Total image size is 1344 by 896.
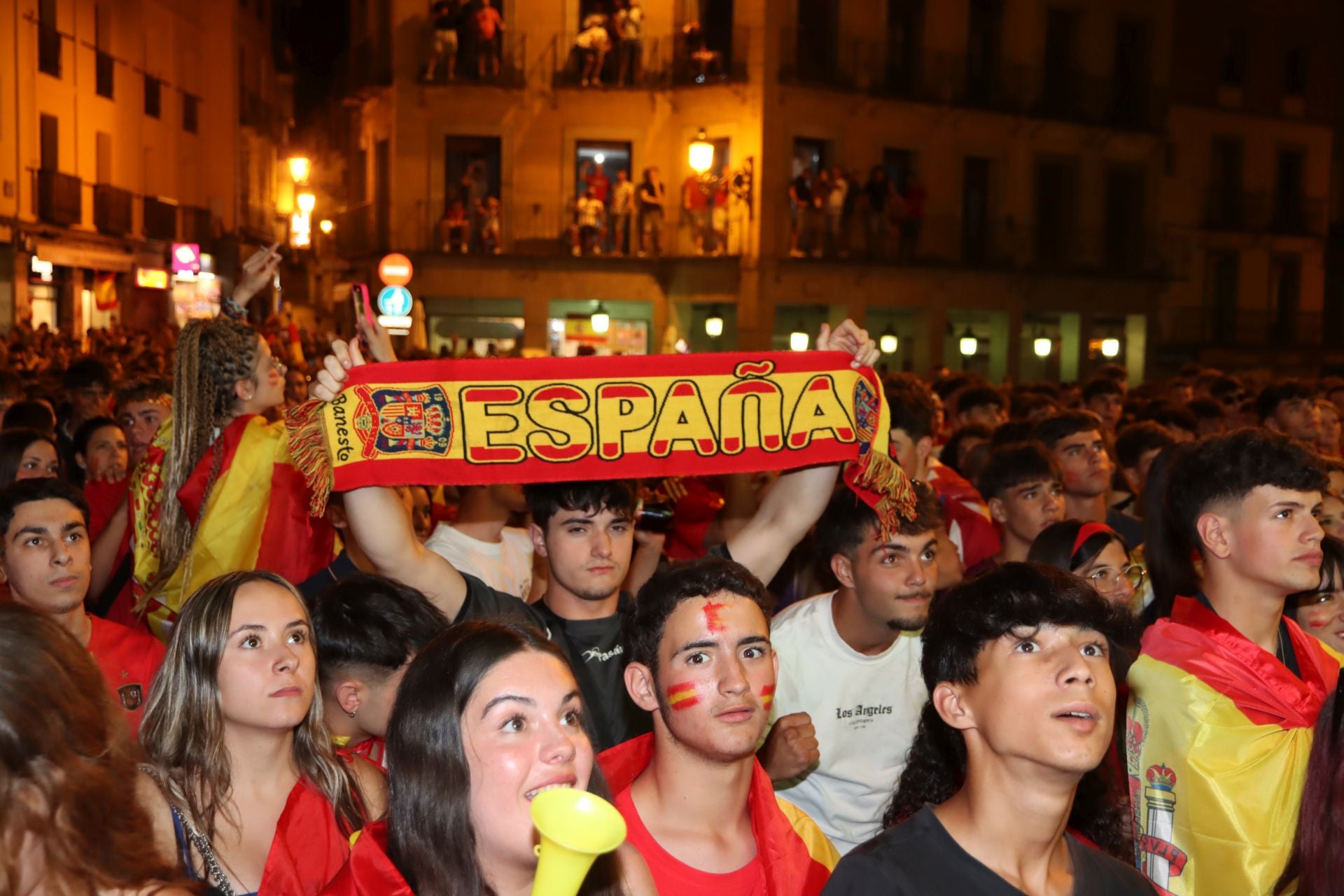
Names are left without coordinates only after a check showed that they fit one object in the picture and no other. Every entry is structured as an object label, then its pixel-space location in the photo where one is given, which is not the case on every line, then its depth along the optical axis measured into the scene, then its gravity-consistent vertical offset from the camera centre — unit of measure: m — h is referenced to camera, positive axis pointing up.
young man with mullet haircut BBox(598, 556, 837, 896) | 3.37 -0.96
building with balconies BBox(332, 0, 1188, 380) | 24.33 +3.44
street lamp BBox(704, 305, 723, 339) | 24.22 +0.48
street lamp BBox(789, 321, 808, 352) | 21.70 +0.25
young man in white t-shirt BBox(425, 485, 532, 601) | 5.78 -0.79
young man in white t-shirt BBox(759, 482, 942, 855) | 4.50 -1.01
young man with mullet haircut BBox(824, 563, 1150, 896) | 2.74 -0.76
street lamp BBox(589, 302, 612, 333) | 23.77 +0.51
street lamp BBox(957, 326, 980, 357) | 25.78 +0.28
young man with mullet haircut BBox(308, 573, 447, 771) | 4.08 -0.86
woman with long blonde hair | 3.46 -1.00
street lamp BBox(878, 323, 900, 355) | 26.12 +0.28
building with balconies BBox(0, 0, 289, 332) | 25.95 +4.34
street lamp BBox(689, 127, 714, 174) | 22.28 +3.11
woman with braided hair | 5.57 -0.57
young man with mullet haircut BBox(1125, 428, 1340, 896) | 3.76 -0.88
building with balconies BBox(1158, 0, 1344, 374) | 33.75 +4.51
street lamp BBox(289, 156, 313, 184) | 27.97 +3.44
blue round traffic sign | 18.19 +0.59
